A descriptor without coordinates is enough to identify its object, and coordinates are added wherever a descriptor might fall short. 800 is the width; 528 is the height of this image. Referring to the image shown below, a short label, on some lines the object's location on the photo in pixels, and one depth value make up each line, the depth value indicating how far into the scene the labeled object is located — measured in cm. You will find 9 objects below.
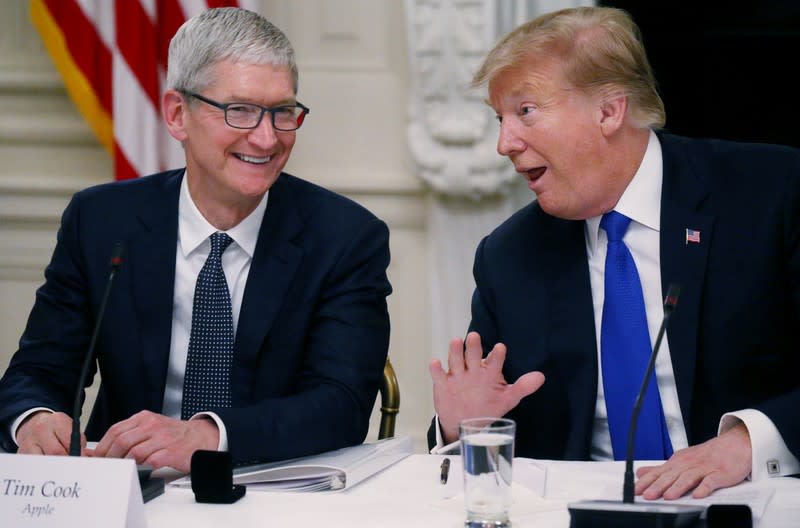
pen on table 350
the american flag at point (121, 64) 506
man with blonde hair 381
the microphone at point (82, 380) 342
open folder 350
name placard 321
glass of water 326
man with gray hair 391
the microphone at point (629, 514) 317
